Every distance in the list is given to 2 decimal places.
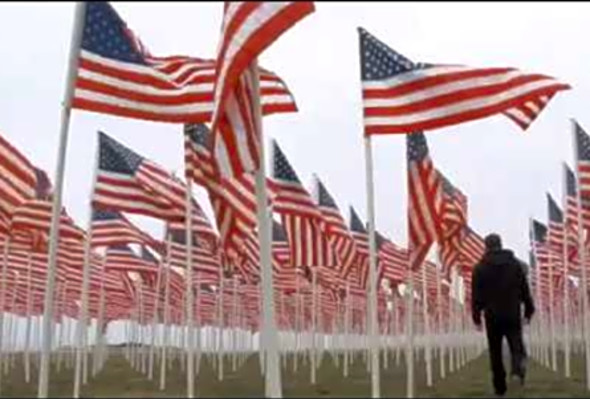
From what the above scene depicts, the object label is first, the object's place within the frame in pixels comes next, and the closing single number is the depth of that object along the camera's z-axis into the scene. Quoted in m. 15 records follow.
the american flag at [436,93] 11.88
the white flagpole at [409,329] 13.90
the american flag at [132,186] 16.64
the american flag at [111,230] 21.56
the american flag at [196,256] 23.94
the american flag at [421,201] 14.06
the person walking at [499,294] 12.04
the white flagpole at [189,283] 13.54
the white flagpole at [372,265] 11.01
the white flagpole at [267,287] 9.51
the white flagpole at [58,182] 10.75
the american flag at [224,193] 13.62
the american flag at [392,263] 31.55
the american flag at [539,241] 33.91
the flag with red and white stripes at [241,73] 9.47
